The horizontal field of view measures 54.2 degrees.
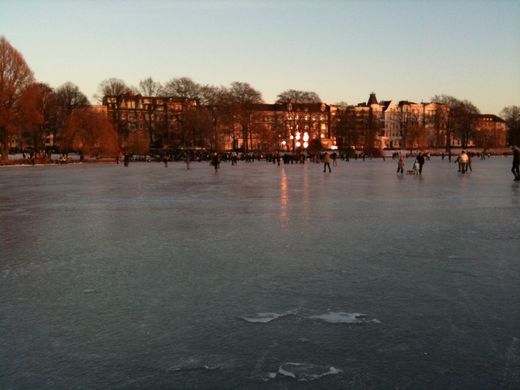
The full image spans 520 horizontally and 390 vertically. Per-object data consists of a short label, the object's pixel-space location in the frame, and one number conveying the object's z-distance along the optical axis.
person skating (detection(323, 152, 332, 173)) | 33.50
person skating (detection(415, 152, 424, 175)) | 28.28
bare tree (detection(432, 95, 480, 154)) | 102.12
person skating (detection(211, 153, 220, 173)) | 35.25
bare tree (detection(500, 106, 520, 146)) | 98.48
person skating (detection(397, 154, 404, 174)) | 30.09
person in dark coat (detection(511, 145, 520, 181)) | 21.62
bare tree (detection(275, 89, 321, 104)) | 85.00
